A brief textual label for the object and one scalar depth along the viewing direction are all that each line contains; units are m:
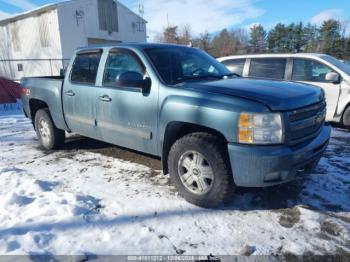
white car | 6.89
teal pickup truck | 3.07
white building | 23.28
